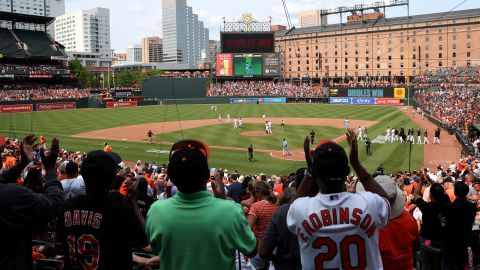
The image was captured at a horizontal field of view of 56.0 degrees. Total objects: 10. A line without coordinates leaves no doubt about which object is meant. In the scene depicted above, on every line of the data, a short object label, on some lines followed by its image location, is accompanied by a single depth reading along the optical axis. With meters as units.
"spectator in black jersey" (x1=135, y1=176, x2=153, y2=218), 6.55
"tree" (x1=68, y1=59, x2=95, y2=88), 118.96
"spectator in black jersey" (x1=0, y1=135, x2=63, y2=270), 3.83
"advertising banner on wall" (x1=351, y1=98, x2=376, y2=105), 79.06
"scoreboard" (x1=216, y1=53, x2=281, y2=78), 97.19
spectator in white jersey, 3.60
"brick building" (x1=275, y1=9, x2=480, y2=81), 111.81
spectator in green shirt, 3.43
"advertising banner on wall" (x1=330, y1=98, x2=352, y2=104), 81.50
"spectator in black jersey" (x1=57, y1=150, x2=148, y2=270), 3.81
